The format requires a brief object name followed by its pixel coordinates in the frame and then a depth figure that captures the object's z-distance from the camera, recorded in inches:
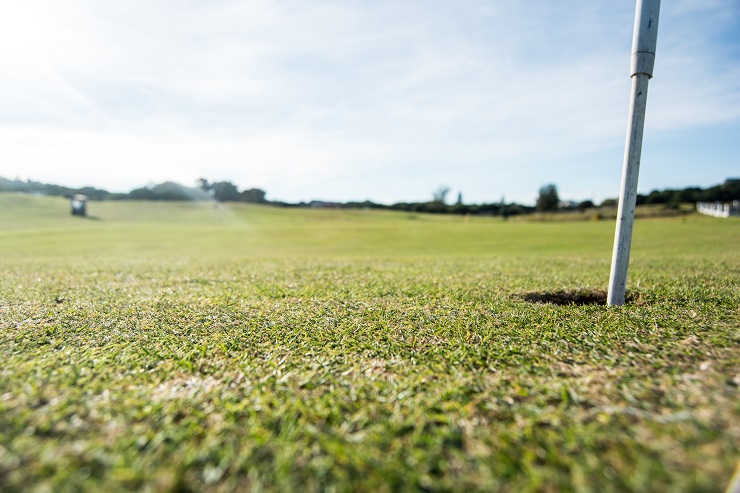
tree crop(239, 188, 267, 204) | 4350.6
